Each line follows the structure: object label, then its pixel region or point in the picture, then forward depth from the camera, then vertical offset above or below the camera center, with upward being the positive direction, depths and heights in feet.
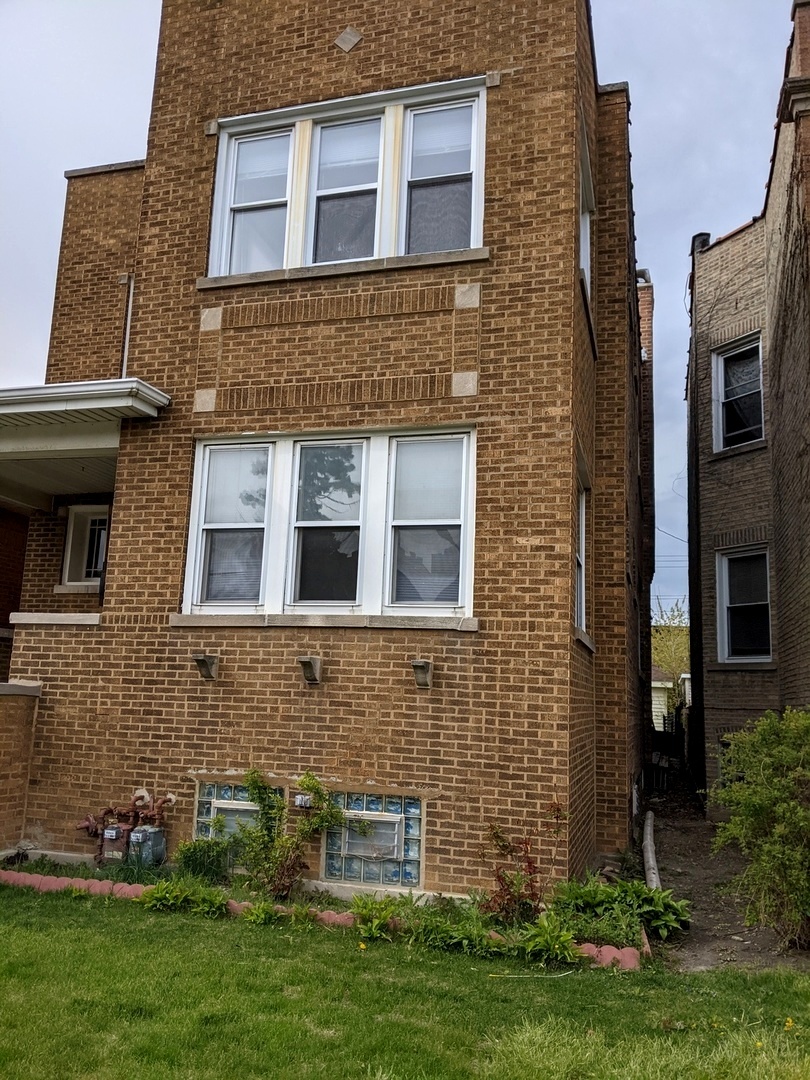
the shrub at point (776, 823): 19.20 -2.56
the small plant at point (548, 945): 18.33 -5.03
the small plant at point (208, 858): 23.48 -4.56
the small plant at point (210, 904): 20.75 -5.08
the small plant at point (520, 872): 20.35 -4.07
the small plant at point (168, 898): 21.03 -5.03
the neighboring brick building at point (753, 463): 34.55 +11.65
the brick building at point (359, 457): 23.17 +6.63
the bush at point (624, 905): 20.26 -4.66
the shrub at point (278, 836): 22.27 -3.76
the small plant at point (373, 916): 19.42 -4.94
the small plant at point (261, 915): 20.13 -5.12
